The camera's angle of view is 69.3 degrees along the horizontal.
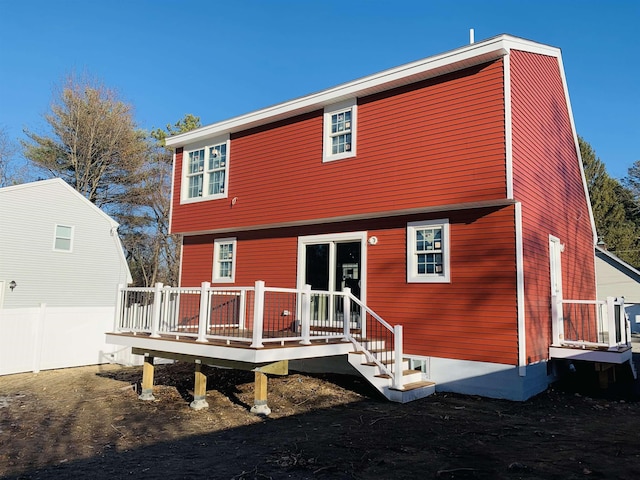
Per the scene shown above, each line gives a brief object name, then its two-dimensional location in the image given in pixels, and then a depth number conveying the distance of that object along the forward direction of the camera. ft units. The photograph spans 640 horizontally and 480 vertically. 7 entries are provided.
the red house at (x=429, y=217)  26.94
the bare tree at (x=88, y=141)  84.58
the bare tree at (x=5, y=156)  85.46
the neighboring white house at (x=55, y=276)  38.78
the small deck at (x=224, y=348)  22.36
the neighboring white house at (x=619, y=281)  77.97
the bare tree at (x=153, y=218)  95.09
